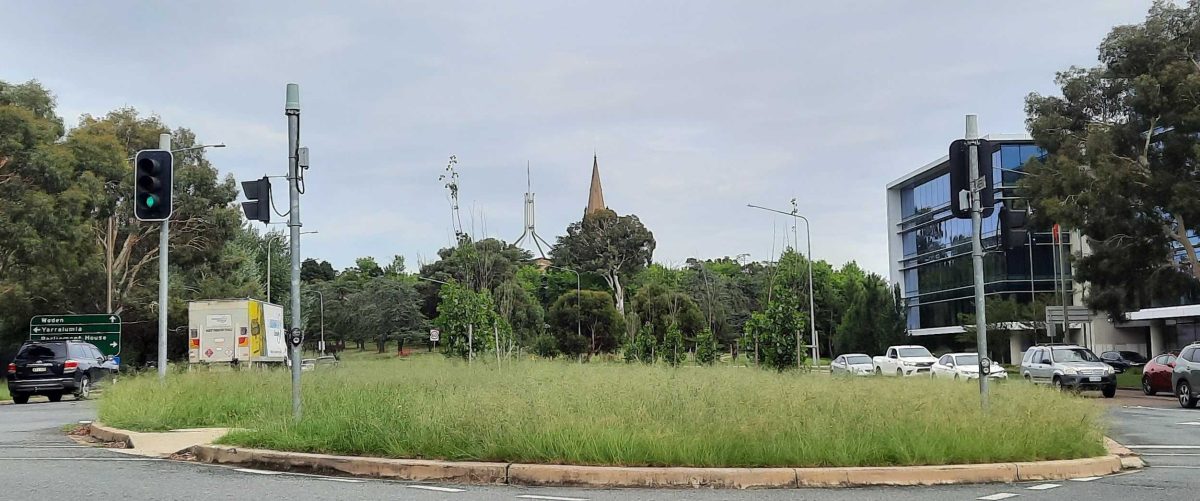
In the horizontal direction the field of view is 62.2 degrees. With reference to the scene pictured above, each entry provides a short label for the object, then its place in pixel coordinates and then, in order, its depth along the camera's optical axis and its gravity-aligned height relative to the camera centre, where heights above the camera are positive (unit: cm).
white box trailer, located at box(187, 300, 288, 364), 3484 -13
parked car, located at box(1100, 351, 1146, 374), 4994 -254
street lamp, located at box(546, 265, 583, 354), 5672 +41
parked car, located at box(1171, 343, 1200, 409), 2397 -156
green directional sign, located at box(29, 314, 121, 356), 3453 +5
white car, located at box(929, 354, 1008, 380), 3285 -172
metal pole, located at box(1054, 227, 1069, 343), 4135 +174
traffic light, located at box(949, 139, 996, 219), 1427 +209
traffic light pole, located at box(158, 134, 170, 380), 2016 +95
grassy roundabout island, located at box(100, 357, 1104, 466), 1073 -123
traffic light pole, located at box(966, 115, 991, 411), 1423 +115
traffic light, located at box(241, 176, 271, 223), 1412 +185
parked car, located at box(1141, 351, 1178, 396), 2973 -188
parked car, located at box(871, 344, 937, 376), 3772 -172
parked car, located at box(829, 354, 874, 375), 3897 -181
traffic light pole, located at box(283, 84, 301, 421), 1371 +191
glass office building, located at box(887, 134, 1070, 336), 6844 +457
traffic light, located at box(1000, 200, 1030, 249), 1401 +126
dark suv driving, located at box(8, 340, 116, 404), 2747 -112
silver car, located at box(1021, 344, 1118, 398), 2886 -164
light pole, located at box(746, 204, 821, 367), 4568 -24
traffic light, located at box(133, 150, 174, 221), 1659 +239
